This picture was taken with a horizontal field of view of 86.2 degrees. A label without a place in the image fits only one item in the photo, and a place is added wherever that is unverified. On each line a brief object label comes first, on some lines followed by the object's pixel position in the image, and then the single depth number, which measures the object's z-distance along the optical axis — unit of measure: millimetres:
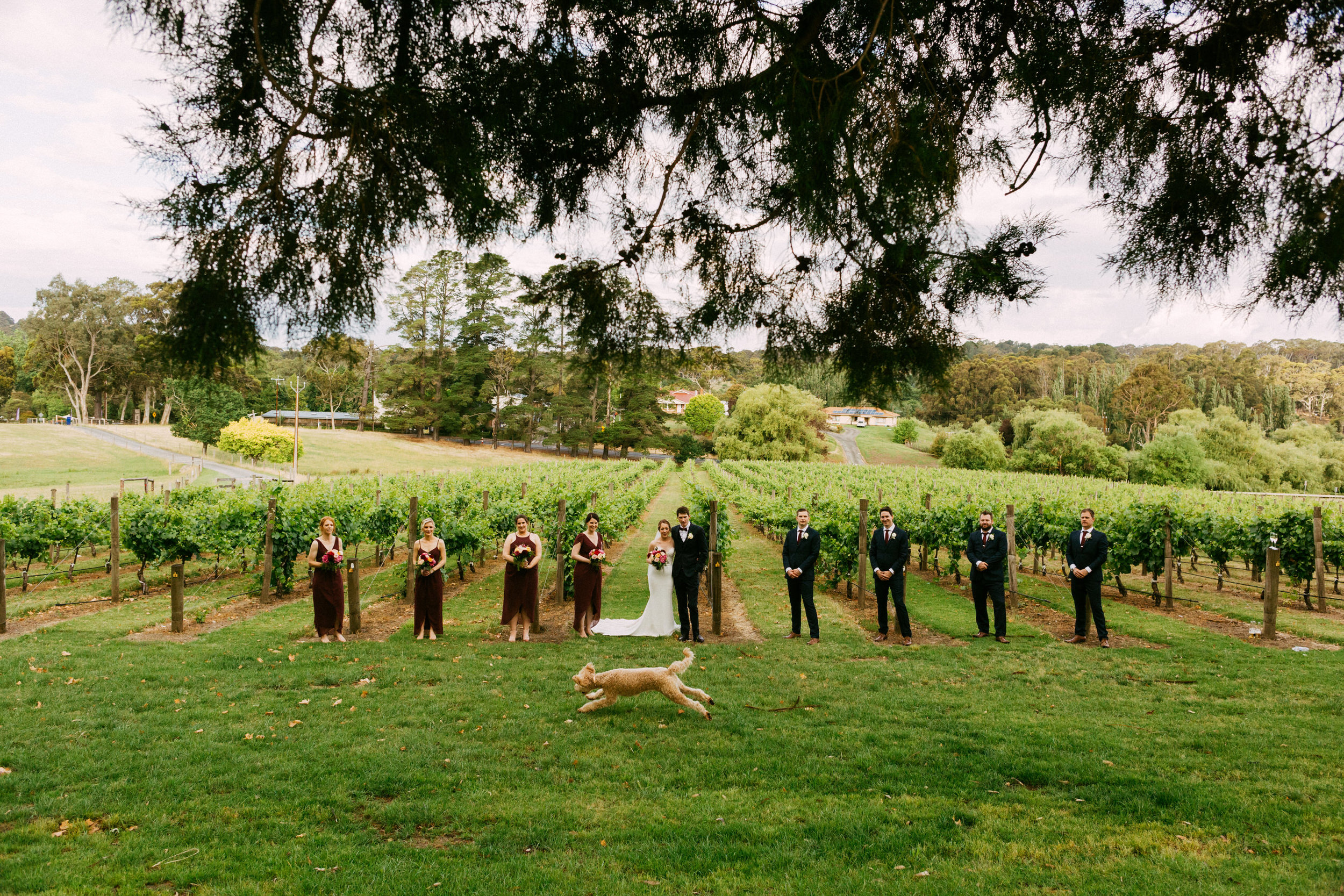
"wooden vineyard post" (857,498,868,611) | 11234
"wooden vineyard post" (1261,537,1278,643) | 9602
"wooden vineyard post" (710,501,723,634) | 10062
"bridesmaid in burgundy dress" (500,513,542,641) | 9508
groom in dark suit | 9383
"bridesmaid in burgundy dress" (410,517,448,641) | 9516
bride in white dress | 9672
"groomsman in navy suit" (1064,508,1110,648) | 9203
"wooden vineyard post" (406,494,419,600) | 11250
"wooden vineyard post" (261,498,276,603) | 12141
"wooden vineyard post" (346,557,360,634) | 9477
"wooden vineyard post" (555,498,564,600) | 11359
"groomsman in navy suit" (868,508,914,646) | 9344
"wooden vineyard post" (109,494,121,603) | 11867
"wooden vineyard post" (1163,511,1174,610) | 12594
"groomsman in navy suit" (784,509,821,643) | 9367
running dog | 6031
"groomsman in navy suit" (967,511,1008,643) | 9445
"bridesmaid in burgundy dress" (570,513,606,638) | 9695
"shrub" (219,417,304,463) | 42250
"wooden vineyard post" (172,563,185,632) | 9109
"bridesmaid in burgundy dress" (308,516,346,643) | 8773
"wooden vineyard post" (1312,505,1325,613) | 12609
